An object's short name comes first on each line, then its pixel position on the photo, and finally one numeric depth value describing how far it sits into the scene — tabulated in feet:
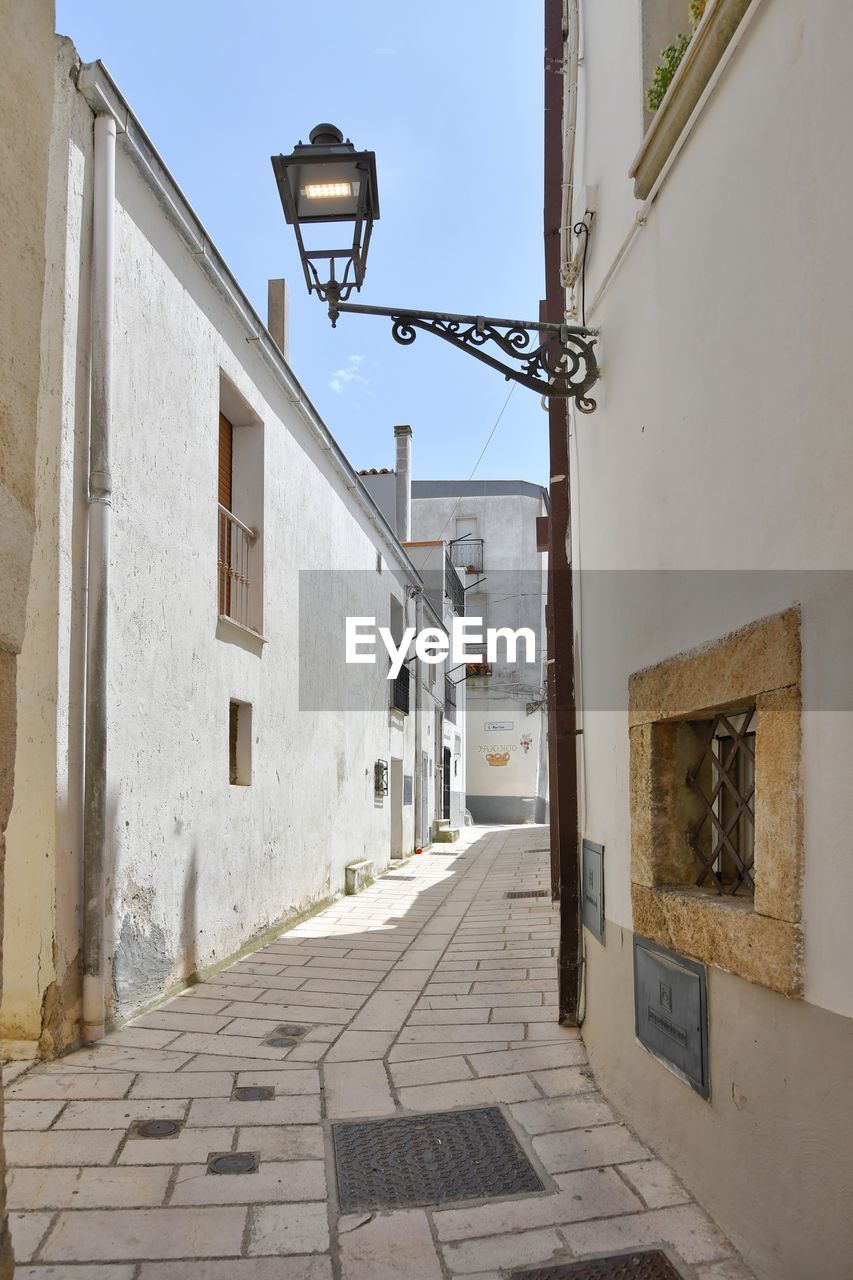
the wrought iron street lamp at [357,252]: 14.64
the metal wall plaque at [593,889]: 15.37
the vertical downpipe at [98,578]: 16.94
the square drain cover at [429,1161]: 11.07
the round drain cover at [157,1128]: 12.72
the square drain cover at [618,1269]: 9.03
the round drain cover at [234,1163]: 11.67
